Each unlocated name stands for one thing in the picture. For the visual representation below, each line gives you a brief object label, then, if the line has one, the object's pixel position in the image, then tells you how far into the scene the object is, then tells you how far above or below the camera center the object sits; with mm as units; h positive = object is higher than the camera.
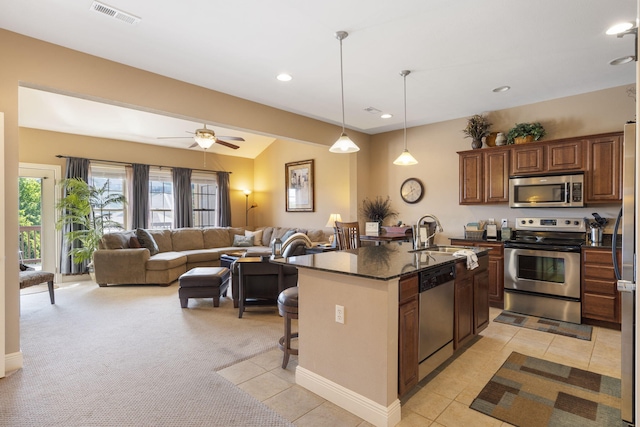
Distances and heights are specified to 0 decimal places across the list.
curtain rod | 6051 +1049
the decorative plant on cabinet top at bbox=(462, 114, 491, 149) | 4914 +1246
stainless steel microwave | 4051 +269
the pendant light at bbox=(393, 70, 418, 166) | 3574 +591
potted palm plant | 5871 -49
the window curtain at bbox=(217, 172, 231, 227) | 8227 +336
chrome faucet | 3559 -299
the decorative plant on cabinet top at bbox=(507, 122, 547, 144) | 4430 +1077
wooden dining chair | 5148 -341
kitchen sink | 3404 -386
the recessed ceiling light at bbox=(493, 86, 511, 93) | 4039 +1523
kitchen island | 2090 -799
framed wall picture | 7496 +640
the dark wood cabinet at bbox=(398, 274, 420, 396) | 2186 -824
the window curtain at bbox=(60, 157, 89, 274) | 6074 -288
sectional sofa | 5734 -711
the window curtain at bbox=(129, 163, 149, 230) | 6891 +356
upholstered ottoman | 4523 -990
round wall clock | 5766 +402
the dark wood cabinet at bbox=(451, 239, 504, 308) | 4414 -815
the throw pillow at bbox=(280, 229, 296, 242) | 7166 -453
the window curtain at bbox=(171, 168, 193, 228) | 7512 +385
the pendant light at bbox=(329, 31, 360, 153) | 3094 +632
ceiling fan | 5129 +1190
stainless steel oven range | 3893 -705
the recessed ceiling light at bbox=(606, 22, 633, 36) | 2637 +1494
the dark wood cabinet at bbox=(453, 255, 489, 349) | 2895 -845
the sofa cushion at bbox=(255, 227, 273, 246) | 7855 -538
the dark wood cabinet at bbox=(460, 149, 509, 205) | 4648 +521
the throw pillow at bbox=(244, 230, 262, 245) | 7798 -501
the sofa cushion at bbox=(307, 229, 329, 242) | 7027 -485
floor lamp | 8906 +146
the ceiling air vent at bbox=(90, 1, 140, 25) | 2391 +1496
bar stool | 2777 -842
